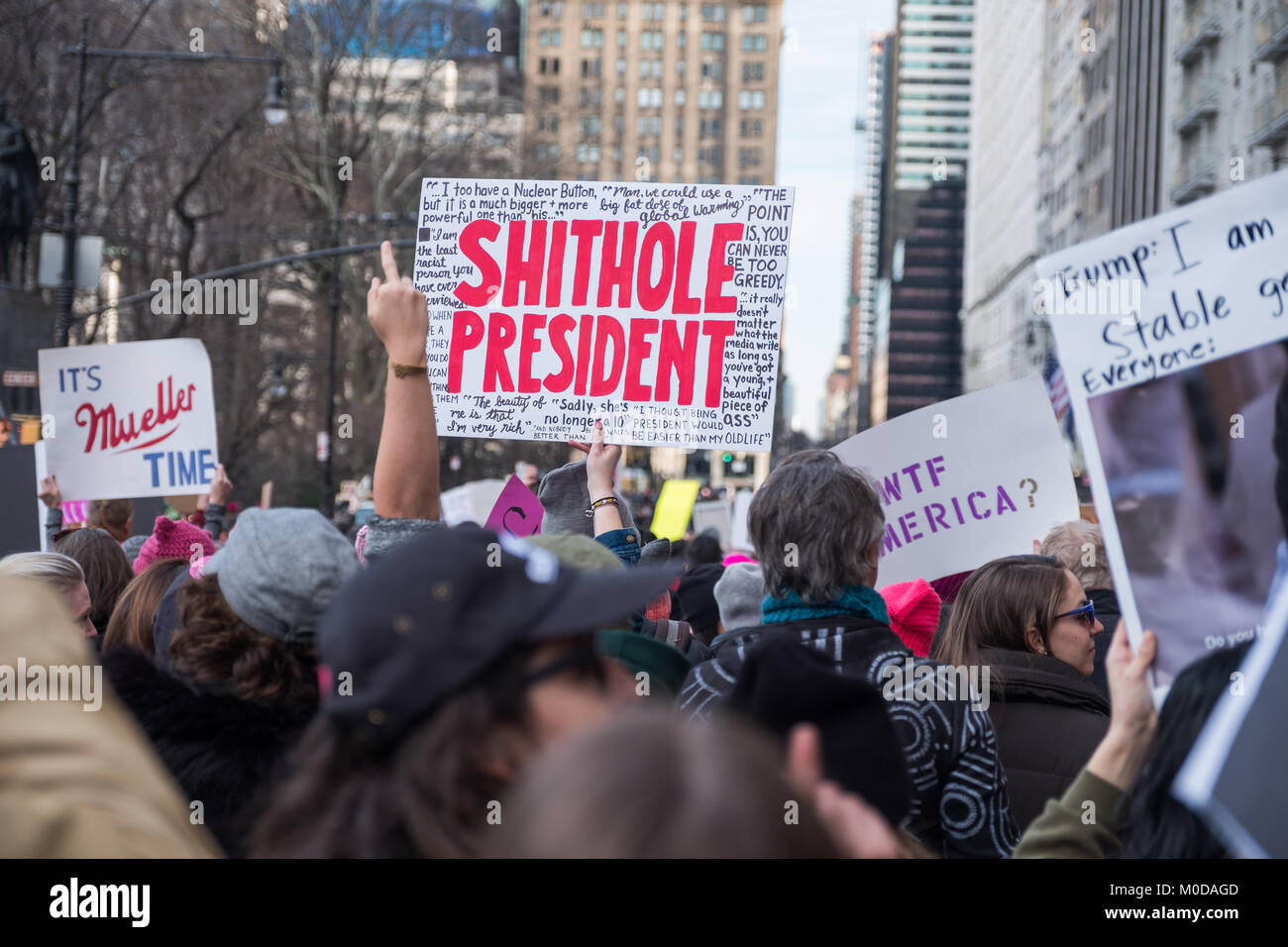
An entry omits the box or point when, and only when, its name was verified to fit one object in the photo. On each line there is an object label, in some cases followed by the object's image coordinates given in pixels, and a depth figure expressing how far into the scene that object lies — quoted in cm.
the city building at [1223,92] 3700
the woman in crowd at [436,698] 170
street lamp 1541
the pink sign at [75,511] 1043
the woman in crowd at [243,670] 279
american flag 1084
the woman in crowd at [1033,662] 380
